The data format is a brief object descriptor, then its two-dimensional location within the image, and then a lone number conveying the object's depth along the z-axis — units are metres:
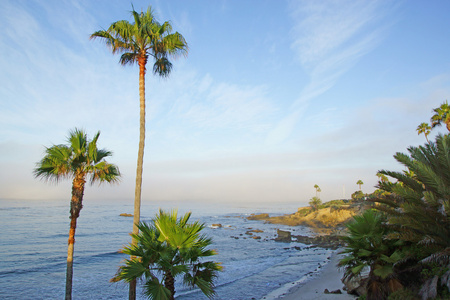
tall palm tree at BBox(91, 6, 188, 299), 11.32
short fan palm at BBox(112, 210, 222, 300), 7.05
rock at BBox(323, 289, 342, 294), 14.71
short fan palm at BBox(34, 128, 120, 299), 11.03
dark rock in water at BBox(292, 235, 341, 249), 39.96
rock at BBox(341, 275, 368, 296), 12.27
